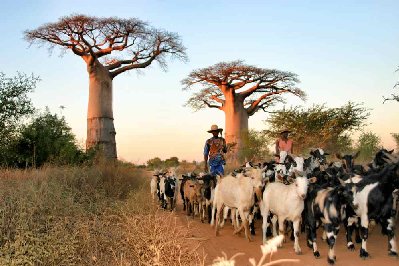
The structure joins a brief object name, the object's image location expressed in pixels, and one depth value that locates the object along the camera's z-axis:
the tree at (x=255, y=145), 27.92
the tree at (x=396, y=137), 24.23
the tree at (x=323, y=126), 25.61
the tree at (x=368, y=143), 23.24
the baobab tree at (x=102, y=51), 19.11
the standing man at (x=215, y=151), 10.32
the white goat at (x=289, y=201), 7.12
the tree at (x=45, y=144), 16.62
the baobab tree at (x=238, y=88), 27.72
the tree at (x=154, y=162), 36.57
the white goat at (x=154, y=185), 13.94
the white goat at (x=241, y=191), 8.24
